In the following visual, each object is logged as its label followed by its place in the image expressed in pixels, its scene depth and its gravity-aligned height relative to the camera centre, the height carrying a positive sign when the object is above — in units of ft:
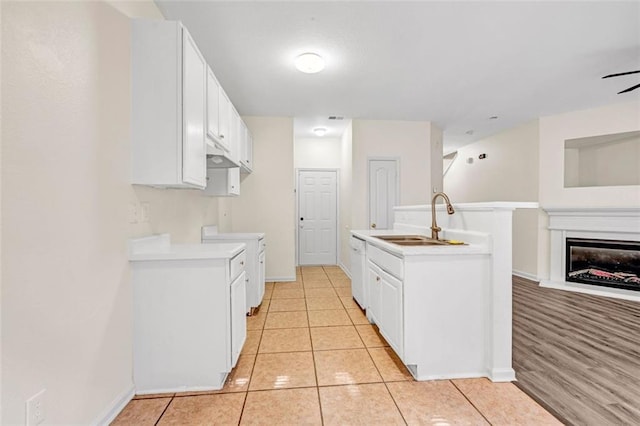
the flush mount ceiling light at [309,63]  9.12 +4.86
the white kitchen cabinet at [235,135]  10.03 +2.81
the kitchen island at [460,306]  6.27 -2.11
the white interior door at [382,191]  16.30 +1.13
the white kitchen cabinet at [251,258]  10.53 -1.79
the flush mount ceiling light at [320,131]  17.51 +5.03
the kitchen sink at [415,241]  7.39 -0.88
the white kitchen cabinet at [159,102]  5.81 +2.22
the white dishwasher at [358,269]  10.14 -2.24
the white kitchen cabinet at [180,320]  5.88 -2.27
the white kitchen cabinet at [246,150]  11.95 +2.71
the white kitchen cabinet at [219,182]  10.69 +1.07
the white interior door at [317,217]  19.71 -0.44
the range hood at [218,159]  7.73 +1.63
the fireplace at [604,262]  12.61 -2.39
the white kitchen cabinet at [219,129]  7.56 +2.44
